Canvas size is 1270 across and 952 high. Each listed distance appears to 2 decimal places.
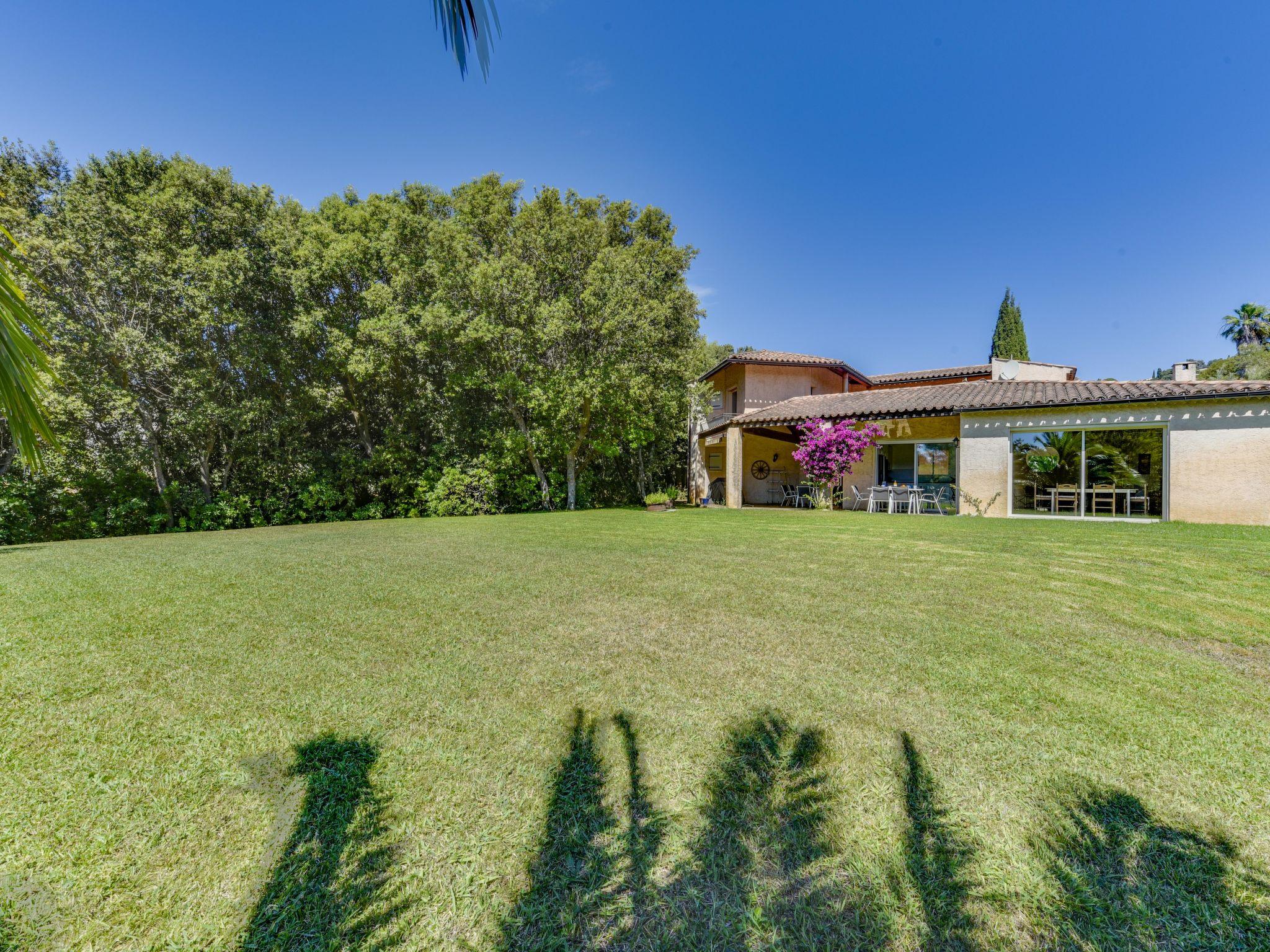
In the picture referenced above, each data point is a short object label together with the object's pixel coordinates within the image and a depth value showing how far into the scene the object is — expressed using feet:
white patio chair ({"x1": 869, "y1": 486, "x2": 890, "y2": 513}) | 53.26
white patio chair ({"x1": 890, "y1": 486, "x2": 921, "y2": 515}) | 51.16
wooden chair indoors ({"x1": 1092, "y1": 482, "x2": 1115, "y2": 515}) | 43.57
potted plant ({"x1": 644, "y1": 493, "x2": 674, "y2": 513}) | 59.36
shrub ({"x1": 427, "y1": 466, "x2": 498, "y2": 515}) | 58.29
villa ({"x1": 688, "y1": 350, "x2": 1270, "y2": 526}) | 38.45
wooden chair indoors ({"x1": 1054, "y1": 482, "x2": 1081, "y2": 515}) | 44.83
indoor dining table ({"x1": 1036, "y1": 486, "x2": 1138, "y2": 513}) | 42.70
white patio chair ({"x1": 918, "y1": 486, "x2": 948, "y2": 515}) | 50.70
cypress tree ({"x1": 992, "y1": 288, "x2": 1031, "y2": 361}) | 119.34
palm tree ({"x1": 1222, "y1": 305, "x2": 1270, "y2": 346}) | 119.38
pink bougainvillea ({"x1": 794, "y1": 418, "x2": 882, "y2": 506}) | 52.34
